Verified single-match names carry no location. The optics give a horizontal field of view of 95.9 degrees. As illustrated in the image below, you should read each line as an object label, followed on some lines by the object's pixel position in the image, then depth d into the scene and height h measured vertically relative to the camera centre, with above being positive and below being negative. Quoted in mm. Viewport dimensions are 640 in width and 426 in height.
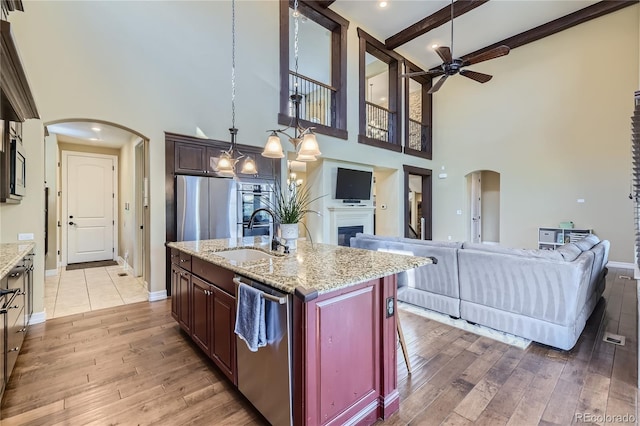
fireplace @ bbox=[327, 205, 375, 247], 6414 -273
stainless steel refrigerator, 4059 +39
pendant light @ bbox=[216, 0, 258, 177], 3012 +496
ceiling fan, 4233 +2297
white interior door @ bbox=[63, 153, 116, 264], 6109 +79
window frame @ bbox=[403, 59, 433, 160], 8172 +3063
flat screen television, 6477 +616
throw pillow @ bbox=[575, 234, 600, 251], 3148 -381
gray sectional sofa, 2496 -747
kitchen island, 1376 -640
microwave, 2613 +396
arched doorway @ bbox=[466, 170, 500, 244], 8444 +141
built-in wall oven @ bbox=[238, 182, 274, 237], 4625 +107
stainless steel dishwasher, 1418 -833
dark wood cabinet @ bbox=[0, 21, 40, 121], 1312 +708
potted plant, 2434 -88
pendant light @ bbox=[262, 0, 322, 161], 2357 +558
